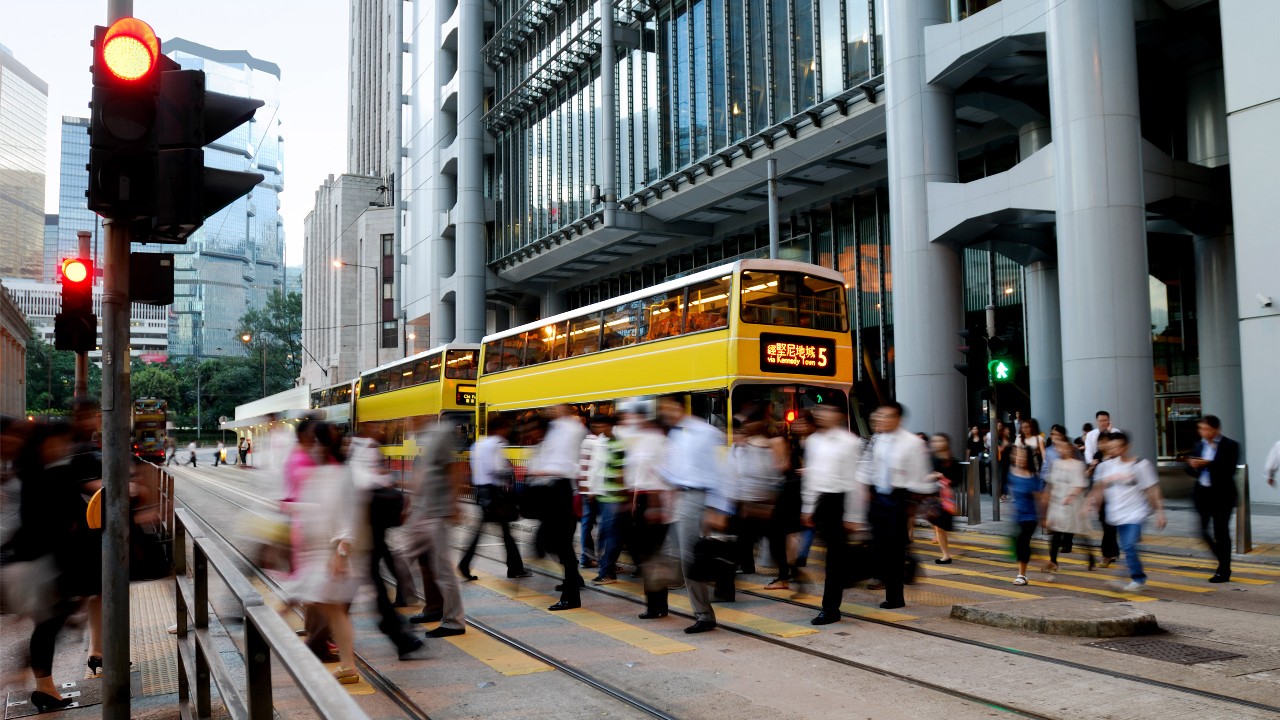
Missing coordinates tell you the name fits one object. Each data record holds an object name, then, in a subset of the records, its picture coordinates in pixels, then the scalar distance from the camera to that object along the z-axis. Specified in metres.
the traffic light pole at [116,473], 4.62
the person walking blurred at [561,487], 8.79
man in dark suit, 9.88
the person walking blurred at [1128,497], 9.11
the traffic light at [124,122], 4.38
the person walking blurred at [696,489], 7.63
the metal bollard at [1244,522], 11.88
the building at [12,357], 49.97
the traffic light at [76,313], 7.70
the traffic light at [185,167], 4.51
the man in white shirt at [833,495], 7.90
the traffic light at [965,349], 15.77
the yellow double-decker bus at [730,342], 14.06
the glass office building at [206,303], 174.12
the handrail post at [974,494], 15.80
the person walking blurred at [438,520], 7.50
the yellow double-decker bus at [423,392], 24.84
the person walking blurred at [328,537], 5.74
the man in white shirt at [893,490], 8.29
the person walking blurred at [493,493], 10.10
